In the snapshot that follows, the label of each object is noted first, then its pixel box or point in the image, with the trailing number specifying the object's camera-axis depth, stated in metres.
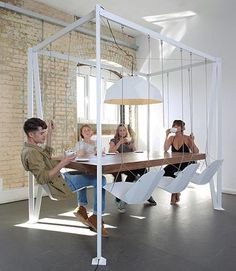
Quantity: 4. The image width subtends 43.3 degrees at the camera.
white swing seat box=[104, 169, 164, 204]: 2.56
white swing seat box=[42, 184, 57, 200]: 2.78
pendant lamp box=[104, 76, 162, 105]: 3.57
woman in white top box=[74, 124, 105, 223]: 3.89
